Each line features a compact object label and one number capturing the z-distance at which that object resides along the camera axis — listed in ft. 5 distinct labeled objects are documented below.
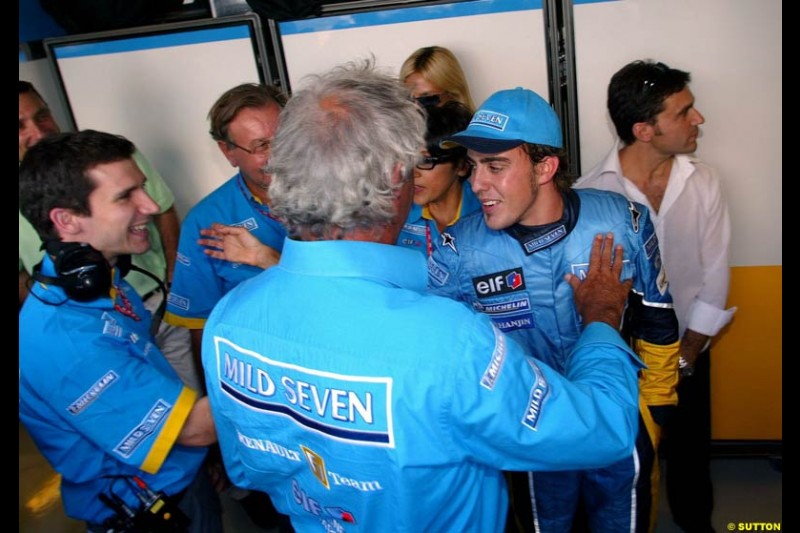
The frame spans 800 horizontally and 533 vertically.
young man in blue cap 5.72
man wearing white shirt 7.61
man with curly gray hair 3.39
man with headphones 4.82
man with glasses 7.55
